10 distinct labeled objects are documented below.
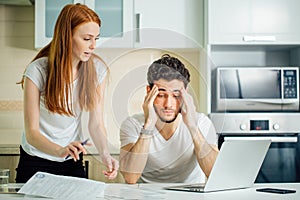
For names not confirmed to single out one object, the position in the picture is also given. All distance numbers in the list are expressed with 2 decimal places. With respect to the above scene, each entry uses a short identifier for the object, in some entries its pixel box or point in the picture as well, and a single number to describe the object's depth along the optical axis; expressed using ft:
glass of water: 9.95
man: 9.76
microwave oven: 16.16
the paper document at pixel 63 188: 8.81
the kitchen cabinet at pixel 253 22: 16.25
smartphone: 9.58
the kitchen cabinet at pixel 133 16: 16.51
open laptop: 9.43
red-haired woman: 10.44
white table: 9.04
